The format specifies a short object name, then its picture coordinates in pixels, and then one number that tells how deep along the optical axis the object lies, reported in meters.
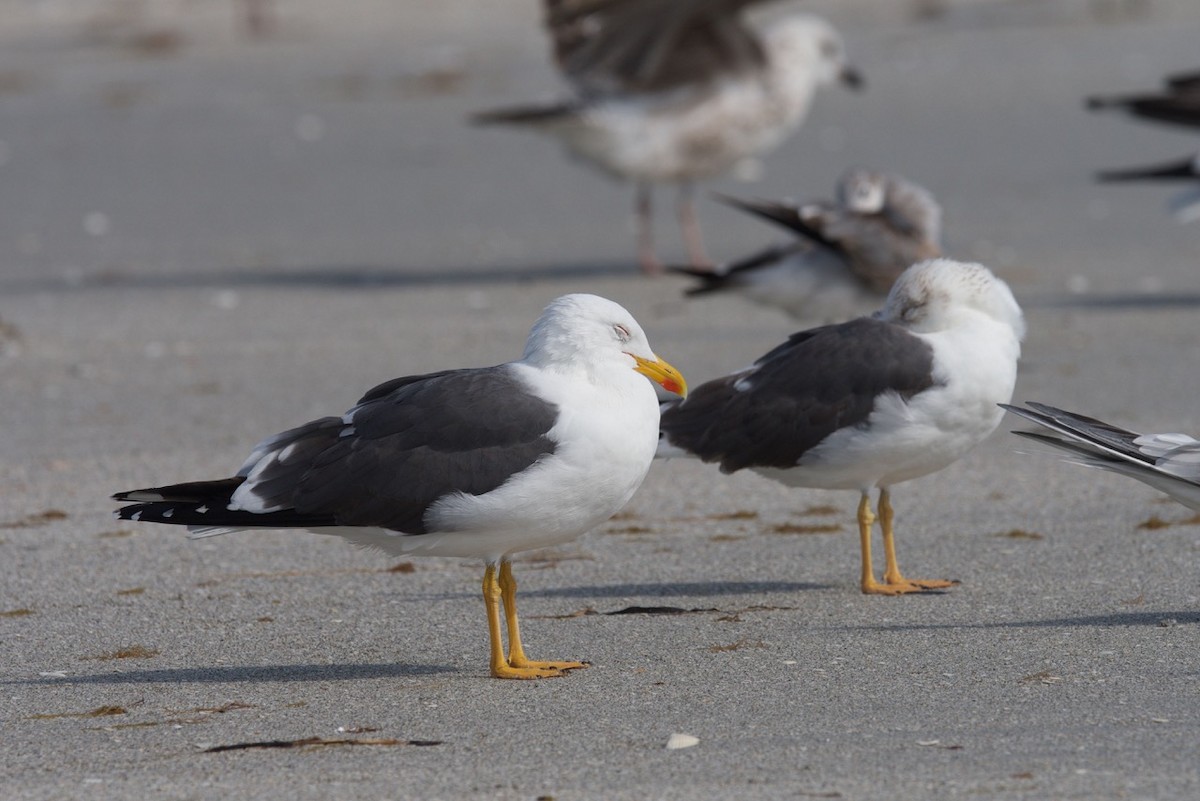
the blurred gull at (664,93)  26.70
